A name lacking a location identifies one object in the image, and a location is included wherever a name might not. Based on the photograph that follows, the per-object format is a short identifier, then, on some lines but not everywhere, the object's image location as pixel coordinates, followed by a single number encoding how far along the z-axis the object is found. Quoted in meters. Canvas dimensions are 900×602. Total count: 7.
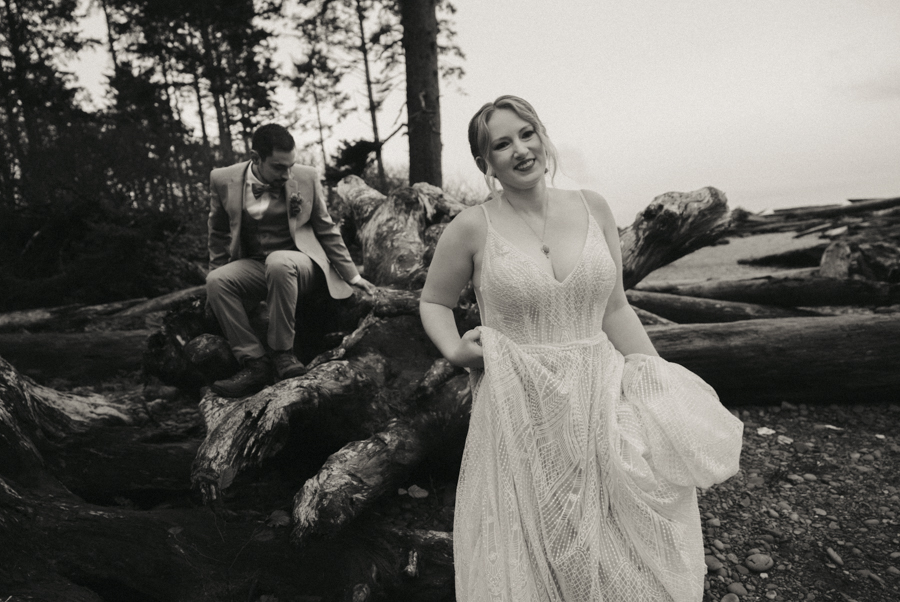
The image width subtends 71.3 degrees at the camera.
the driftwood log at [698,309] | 6.69
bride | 2.25
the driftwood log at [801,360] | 4.75
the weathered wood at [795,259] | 9.40
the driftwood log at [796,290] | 6.62
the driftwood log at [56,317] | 8.21
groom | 4.25
